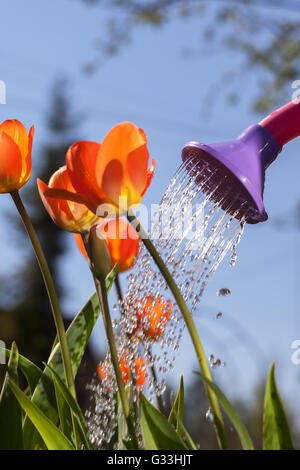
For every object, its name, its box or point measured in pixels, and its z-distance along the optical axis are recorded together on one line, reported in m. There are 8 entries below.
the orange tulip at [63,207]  1.43
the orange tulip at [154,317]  1.47
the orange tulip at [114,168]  1.38
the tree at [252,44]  7.38
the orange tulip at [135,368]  1.49
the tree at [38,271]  13.02
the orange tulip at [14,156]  1.43
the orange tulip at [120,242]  1.52
